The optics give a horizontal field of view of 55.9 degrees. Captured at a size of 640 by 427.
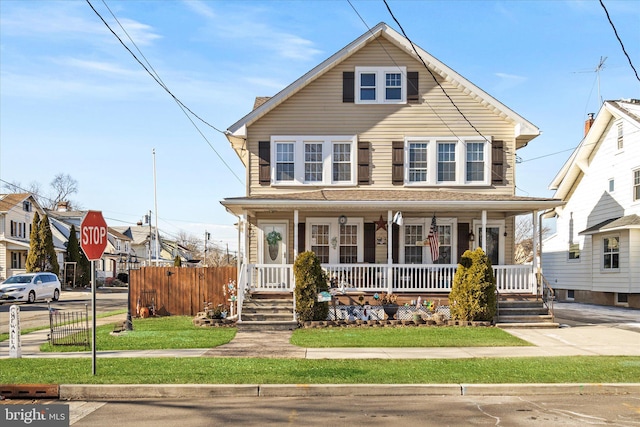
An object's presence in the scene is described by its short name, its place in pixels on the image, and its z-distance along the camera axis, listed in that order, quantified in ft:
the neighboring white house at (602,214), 83.10
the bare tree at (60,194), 285.64
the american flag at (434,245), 65.57
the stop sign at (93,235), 33.63
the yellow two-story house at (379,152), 68.59
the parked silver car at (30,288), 99.66
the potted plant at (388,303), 60.13
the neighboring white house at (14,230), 156.46
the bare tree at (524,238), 221.25
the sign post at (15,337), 39.42
